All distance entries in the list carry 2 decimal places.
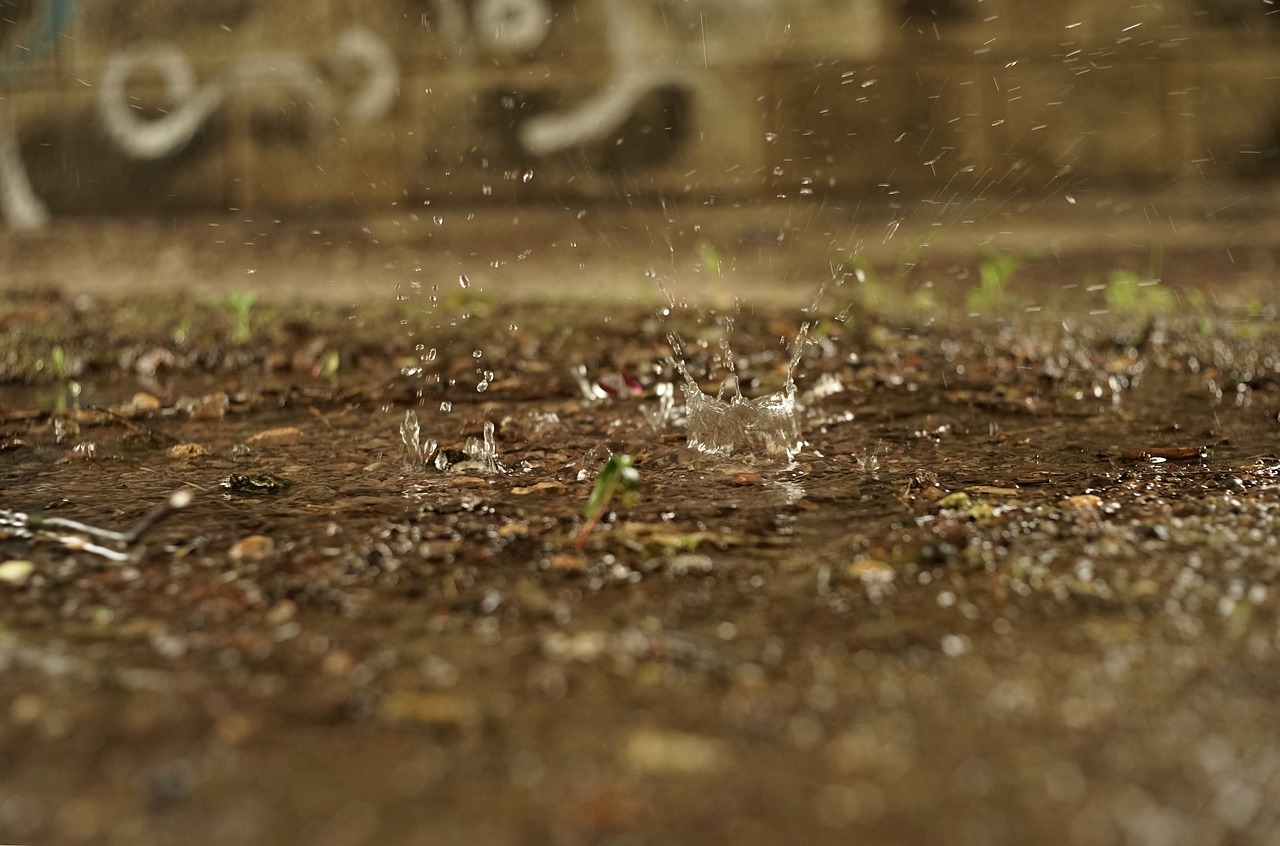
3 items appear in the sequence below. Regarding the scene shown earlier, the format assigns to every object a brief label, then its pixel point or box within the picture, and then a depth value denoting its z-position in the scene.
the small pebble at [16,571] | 1.54
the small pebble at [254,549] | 1.61
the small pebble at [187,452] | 2.23
